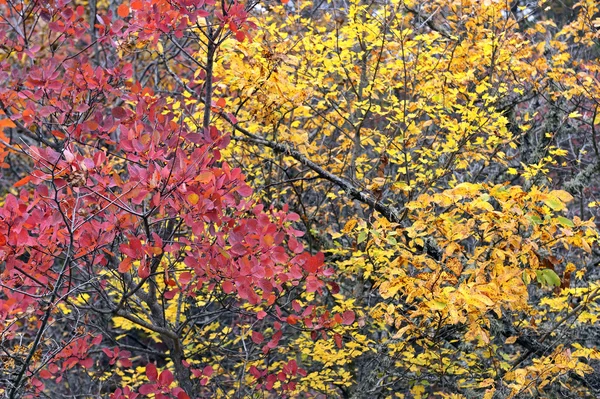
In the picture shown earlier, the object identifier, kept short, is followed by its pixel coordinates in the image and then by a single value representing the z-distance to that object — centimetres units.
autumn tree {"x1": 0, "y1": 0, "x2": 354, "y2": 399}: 496
